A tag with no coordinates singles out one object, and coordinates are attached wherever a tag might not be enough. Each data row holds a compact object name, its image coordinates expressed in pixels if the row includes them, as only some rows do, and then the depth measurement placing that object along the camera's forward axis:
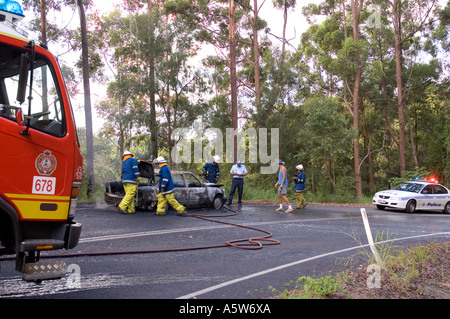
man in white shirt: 15.89
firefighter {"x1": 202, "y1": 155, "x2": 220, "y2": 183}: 17.48
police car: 17.72
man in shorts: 14.96
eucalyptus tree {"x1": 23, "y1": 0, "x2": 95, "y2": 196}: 19.10
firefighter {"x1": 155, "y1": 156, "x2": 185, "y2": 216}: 12.13
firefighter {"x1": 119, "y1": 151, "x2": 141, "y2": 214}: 12.14
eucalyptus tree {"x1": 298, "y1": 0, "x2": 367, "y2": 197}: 30.83
